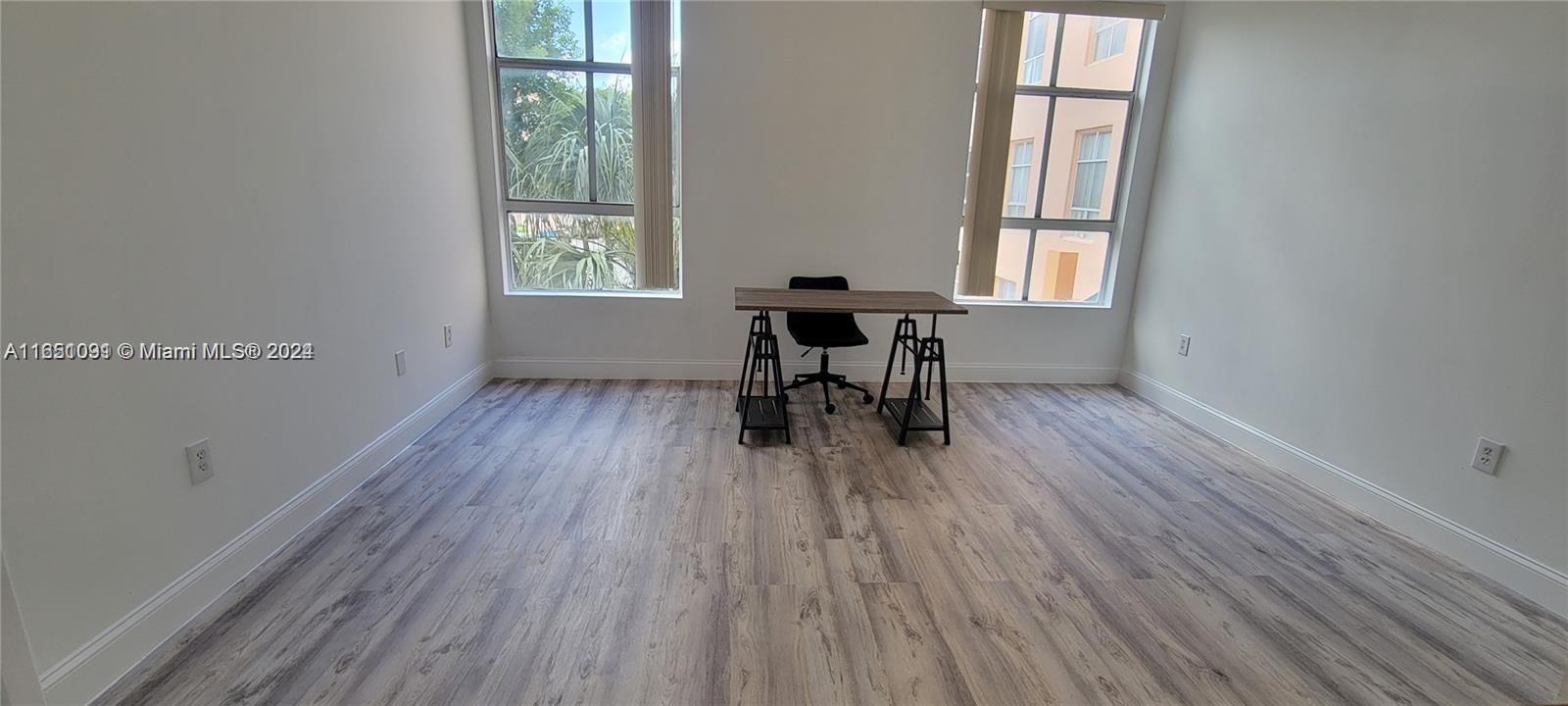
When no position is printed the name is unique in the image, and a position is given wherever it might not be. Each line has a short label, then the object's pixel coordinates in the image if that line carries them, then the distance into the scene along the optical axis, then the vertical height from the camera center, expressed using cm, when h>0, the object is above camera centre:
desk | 312 -67
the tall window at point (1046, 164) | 382 +42
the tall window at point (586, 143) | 362 +42
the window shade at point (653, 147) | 358 +41
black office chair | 366 -72
